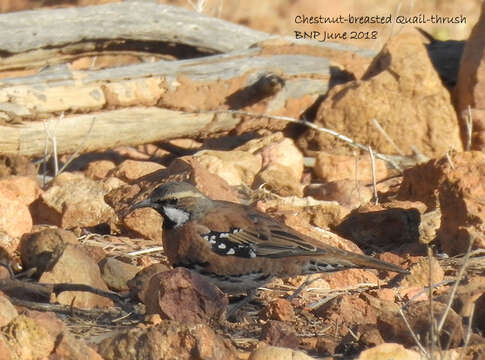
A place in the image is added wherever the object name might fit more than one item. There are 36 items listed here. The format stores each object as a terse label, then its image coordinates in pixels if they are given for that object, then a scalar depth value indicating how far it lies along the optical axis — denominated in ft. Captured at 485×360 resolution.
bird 42.73
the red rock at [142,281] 40.22
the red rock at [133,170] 59.06
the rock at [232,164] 61.11
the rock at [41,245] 44.75
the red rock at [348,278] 46.01
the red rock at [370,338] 34.17
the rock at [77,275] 39.60
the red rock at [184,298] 35.47
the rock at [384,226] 52.08
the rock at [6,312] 32.47
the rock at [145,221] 51.24
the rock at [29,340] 30.60
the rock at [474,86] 66.13
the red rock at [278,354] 30.53
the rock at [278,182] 59.57
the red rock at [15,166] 60.90
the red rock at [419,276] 44.59
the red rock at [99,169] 64.80
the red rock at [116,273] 42.96
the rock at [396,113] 67.97
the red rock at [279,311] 39.04
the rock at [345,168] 65.26
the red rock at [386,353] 30.99
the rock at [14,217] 48.57
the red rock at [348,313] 37.96
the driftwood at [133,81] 59.82
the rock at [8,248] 46.43
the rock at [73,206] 52.31
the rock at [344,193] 58.65
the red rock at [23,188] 53.93
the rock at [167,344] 30.73
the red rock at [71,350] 29.94
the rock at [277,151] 64.69
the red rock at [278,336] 34.81
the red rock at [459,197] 48.39
